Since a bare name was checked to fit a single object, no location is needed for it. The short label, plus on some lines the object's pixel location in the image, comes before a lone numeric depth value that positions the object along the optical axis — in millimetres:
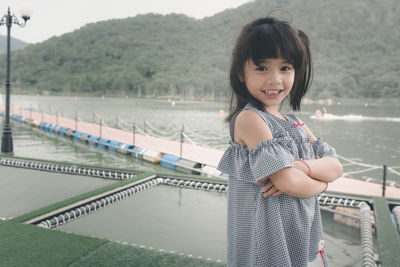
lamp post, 8641
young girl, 1279
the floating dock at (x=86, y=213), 2686
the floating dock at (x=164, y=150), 7516
